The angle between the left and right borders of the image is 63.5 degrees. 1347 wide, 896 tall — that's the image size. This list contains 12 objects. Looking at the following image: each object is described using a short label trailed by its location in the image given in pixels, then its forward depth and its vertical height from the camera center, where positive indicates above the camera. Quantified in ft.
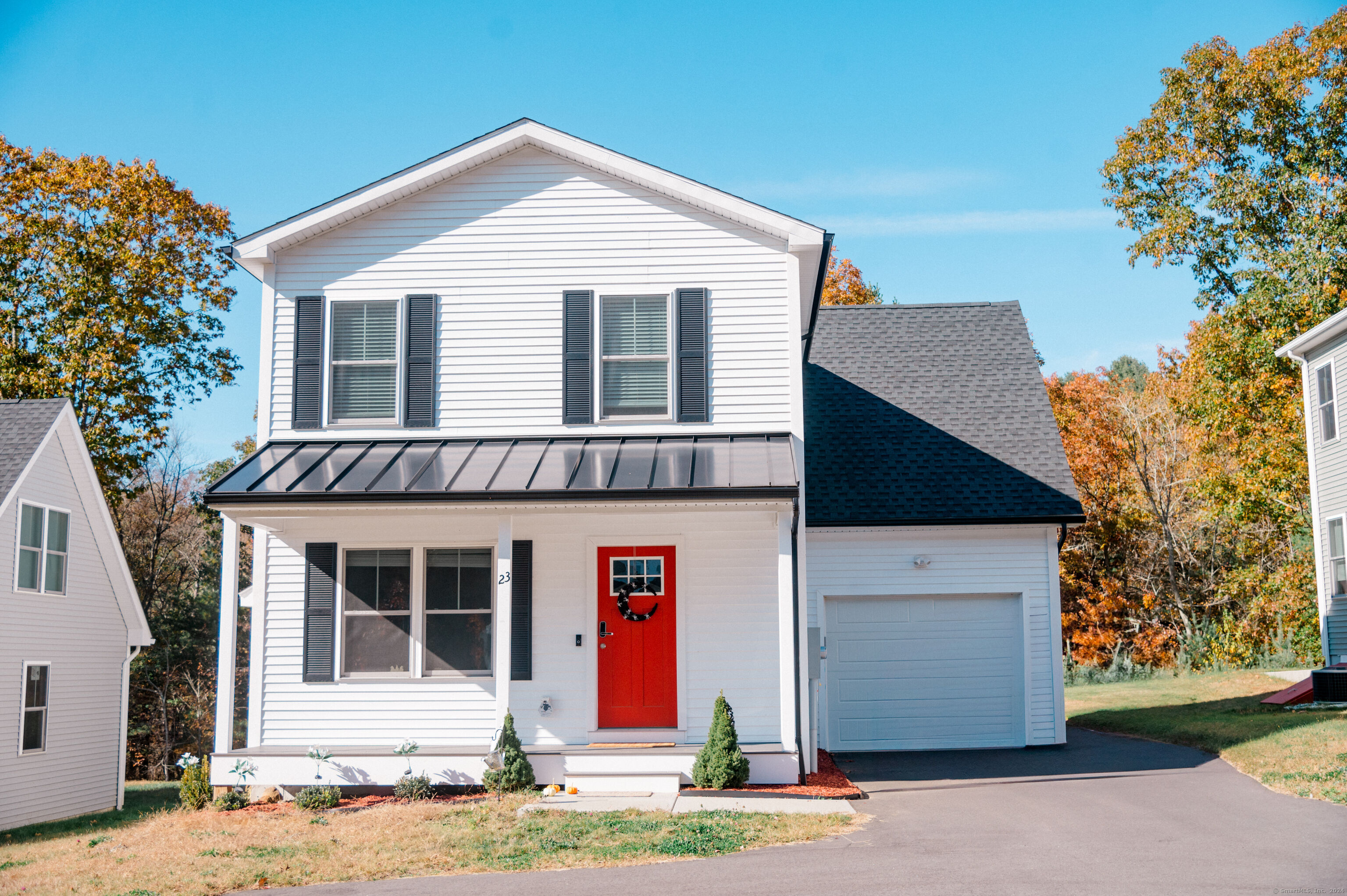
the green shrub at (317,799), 36.58 -7.17
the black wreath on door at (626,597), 40.78 -0.58
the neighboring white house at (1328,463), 64.13 +7.00
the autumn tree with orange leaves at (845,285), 108.68 +29.77
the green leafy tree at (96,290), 76.79 +21.38
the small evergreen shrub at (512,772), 36.60 -6.33
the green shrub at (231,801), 37.22 -7.41
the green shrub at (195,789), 37.86 -7.07
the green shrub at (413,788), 37.04 -6.91
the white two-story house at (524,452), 39.73 +4.81
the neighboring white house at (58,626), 54.44 -2.20
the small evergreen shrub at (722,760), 35.40 -5.79
